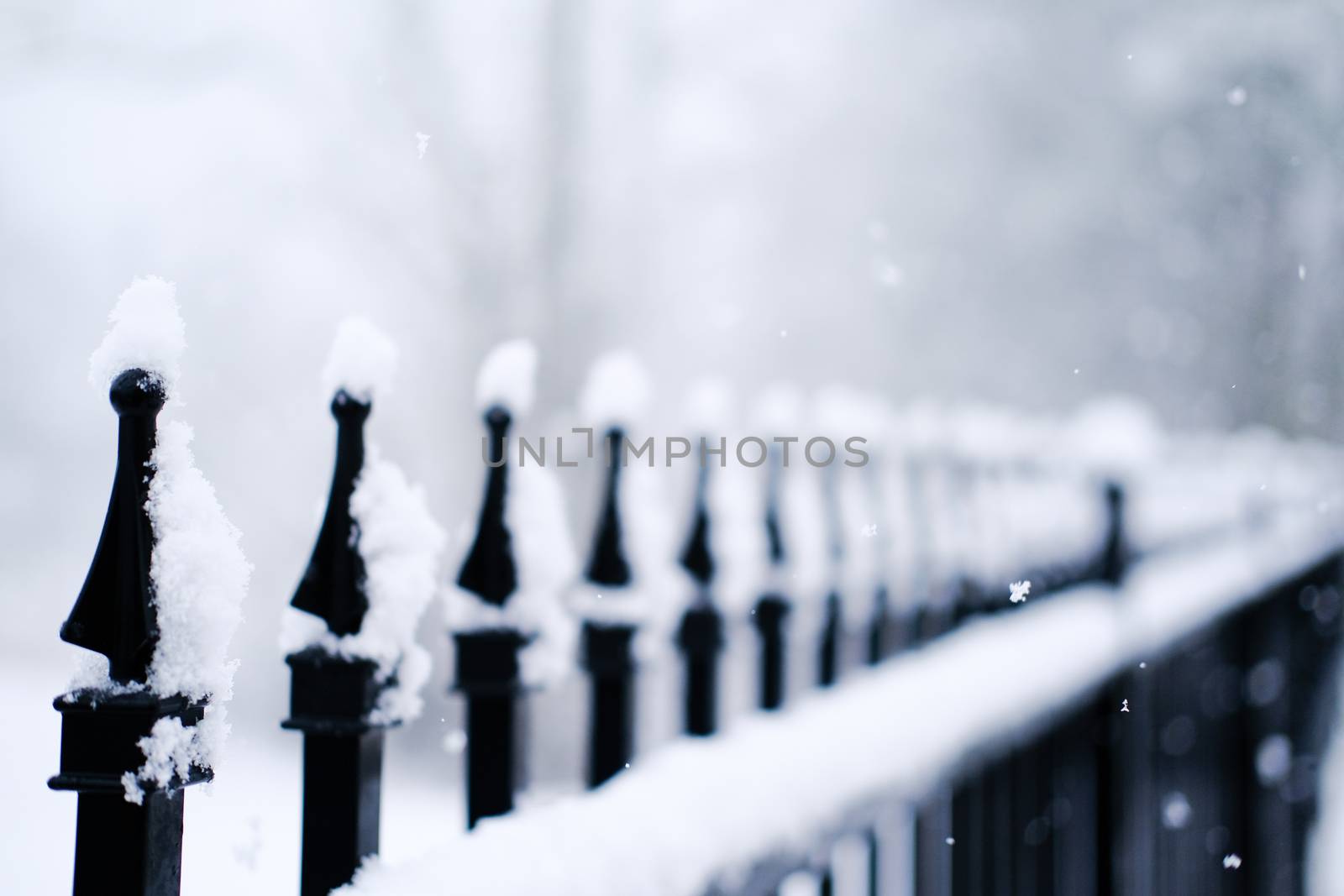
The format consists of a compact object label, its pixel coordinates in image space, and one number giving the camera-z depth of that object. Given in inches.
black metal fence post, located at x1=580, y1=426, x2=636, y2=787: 69.0
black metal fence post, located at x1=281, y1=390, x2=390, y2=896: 38.2
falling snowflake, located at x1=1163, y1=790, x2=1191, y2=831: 153.6
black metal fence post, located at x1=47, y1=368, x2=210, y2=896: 28.1
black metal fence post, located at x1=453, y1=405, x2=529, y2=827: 52.7
